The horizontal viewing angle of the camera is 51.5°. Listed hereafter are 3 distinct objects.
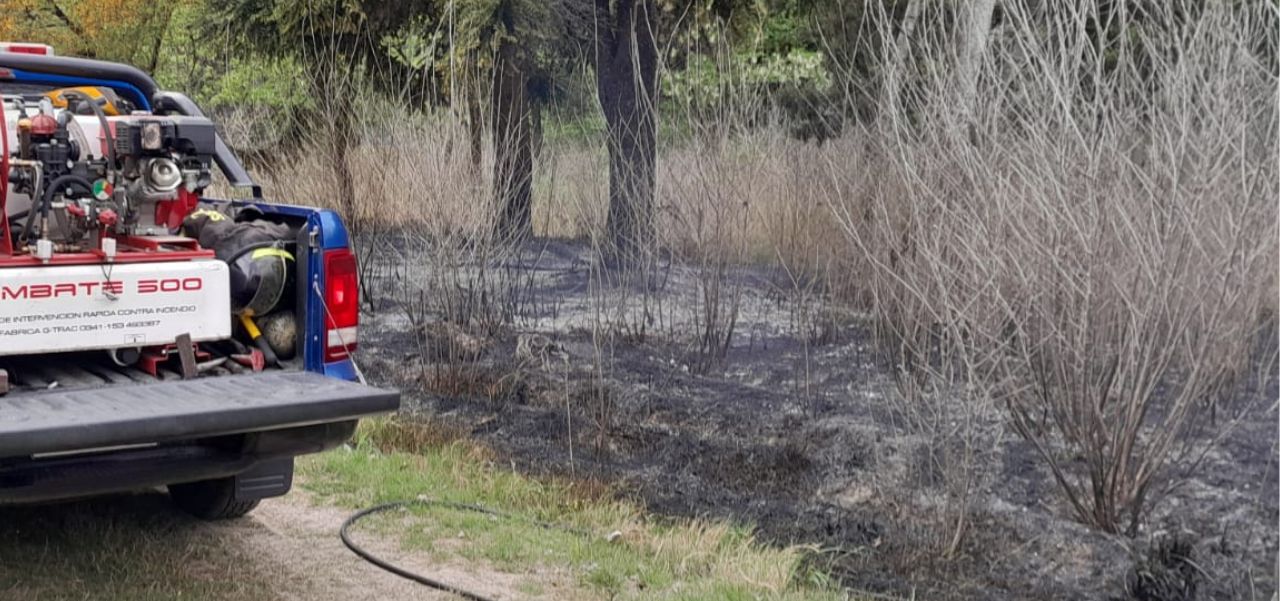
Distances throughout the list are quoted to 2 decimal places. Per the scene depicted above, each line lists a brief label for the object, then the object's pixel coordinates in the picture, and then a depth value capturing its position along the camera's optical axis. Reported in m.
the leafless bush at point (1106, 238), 4.55
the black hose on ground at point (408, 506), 4.78
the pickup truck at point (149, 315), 3.80
